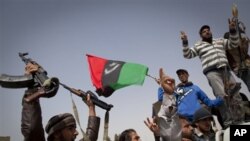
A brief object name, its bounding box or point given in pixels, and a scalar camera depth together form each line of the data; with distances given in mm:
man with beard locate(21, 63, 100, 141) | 2139
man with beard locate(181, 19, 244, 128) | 4004
